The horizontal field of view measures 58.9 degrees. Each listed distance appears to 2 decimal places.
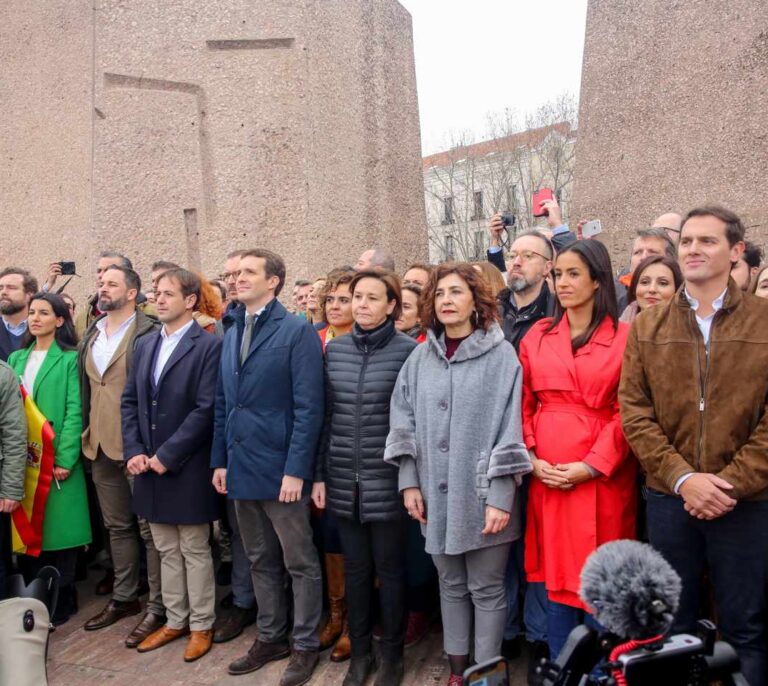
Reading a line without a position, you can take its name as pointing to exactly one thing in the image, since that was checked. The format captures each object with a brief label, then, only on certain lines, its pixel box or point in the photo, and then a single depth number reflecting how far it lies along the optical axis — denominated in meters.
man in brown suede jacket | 2.29
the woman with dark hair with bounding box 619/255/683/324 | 3.09
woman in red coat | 2.61
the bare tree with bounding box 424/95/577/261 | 20.33
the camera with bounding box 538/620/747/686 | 1.13
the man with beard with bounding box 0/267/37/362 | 4.82
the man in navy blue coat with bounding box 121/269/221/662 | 3.51
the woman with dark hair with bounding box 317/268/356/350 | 3.84
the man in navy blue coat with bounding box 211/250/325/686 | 3.18
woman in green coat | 3.96
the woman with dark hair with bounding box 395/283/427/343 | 3.95
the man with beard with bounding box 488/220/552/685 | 3.02
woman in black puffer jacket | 3.02
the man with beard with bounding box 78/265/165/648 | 3.87
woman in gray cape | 2.73
